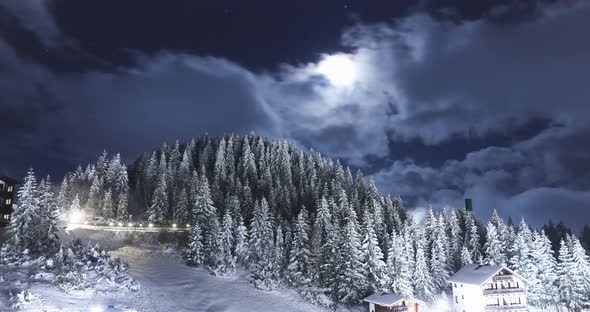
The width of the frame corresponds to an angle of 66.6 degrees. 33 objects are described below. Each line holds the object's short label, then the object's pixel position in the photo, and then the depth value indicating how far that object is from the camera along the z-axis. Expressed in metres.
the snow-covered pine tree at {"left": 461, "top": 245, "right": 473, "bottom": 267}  81.81
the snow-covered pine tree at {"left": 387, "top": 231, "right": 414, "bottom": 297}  70.06
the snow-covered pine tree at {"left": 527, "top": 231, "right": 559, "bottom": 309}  75.12
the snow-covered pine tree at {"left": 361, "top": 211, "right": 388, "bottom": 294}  69.88
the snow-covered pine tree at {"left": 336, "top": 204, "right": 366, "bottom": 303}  67.88
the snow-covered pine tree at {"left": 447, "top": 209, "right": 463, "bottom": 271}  87.76
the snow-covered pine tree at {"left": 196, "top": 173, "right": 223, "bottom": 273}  74.19
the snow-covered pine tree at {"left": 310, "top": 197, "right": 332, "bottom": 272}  76.56
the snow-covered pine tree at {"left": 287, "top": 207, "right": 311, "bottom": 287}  72.38
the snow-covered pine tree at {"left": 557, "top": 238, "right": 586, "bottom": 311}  72.75
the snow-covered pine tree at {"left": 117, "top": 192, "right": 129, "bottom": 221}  94.81
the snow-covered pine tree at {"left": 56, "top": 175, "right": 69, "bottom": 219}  96.39
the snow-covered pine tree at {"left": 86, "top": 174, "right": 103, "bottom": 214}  99.75
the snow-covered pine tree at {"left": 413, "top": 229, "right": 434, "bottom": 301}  74.75
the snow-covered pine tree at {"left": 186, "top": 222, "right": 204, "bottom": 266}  75.25
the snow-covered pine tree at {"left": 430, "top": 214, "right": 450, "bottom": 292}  81.19
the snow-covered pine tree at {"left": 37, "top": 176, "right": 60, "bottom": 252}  61.97
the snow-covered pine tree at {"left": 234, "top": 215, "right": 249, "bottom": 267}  77.19
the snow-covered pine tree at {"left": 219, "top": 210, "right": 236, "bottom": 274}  73.75
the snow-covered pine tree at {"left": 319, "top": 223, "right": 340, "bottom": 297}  69.69
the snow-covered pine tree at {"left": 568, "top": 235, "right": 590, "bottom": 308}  73.25
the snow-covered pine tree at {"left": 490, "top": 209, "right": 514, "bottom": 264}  84.94
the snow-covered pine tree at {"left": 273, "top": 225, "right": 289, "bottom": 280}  73.88
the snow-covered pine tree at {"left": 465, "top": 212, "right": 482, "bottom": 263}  87.75
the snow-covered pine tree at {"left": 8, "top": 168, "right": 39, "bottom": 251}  58.88
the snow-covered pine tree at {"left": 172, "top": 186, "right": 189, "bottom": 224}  91.88
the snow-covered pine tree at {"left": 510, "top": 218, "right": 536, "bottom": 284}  77.19
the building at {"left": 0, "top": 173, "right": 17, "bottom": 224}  81.06
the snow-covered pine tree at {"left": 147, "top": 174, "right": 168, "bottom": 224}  93.00
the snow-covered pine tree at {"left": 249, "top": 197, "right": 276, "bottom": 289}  72.62
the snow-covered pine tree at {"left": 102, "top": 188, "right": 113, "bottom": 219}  96.26
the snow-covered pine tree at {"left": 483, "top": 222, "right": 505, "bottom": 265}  80.81
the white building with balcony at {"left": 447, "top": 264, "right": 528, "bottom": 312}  70.94
